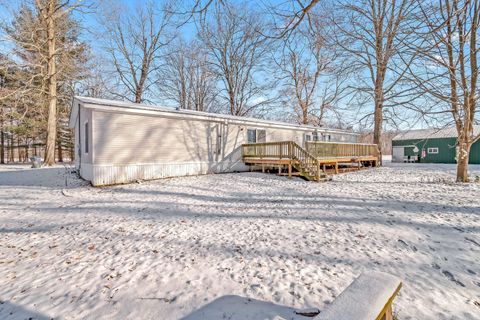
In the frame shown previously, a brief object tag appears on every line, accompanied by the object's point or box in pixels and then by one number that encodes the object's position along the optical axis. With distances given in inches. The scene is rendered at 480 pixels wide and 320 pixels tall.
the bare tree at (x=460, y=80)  266.2
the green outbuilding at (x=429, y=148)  808.9
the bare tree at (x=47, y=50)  564.1
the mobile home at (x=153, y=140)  355.6
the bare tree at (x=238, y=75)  901.1
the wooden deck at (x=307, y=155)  420.2
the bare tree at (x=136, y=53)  878.4
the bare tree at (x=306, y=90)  894.3
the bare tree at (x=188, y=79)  972.6
